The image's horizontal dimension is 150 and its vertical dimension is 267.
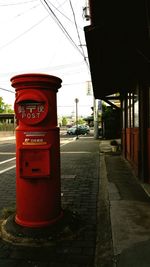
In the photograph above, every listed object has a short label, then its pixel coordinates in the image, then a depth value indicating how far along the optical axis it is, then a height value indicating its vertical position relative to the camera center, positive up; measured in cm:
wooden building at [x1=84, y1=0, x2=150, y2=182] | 441 +145
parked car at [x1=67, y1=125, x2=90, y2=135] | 4488 -107
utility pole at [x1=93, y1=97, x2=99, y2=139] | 2931 +38
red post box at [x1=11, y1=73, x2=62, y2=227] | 381 -35
